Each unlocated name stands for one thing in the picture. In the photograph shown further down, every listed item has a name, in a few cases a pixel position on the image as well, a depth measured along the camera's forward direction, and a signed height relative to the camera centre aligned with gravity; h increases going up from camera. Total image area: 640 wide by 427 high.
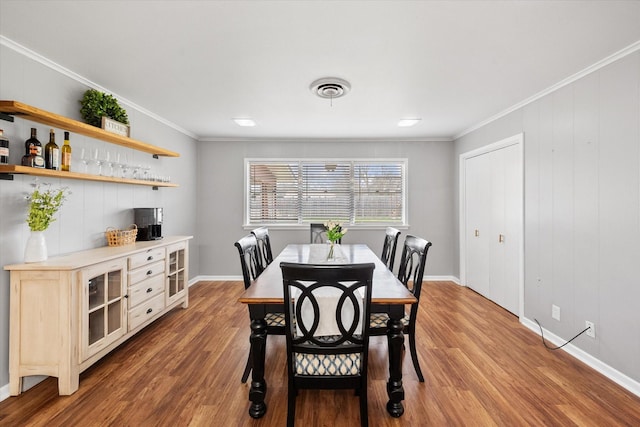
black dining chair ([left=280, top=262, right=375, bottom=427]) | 1.64 -0.76
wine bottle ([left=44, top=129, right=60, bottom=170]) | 2.33 +0.47
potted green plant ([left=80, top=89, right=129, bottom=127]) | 2.71 +1.00
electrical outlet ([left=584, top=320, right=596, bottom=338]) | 2.50 -0.98
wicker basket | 3.02 -0.24
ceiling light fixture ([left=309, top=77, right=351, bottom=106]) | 2.77 +1.23
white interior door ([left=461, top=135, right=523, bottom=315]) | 3.62 -0.15
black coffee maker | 3.44 -0.13
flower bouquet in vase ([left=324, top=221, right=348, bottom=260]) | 2.85 -0.19
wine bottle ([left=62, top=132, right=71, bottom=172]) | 2.46 +0.50
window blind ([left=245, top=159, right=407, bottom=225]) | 5.27 +0.40
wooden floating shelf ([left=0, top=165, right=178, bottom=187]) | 1.98 +0.31
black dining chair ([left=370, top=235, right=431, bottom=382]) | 2.08 -0.78
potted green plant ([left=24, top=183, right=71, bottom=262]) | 2.17 -0.05
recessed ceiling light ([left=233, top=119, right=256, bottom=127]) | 4.11 +1.29
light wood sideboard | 2.09 -0.75
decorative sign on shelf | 2.78 +0.85
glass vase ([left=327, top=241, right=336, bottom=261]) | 2.82 -0.41
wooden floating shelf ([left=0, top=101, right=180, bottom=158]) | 2.00 +0.73
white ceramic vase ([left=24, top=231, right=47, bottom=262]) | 2.18 -0.26
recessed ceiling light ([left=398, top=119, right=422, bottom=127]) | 4.09 +1.29
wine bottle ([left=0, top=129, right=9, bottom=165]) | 2.01 +0.44
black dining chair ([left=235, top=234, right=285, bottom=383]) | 2.09 -0.54
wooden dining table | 1.82 -0.75
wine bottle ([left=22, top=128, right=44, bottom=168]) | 2.17 +0.45
